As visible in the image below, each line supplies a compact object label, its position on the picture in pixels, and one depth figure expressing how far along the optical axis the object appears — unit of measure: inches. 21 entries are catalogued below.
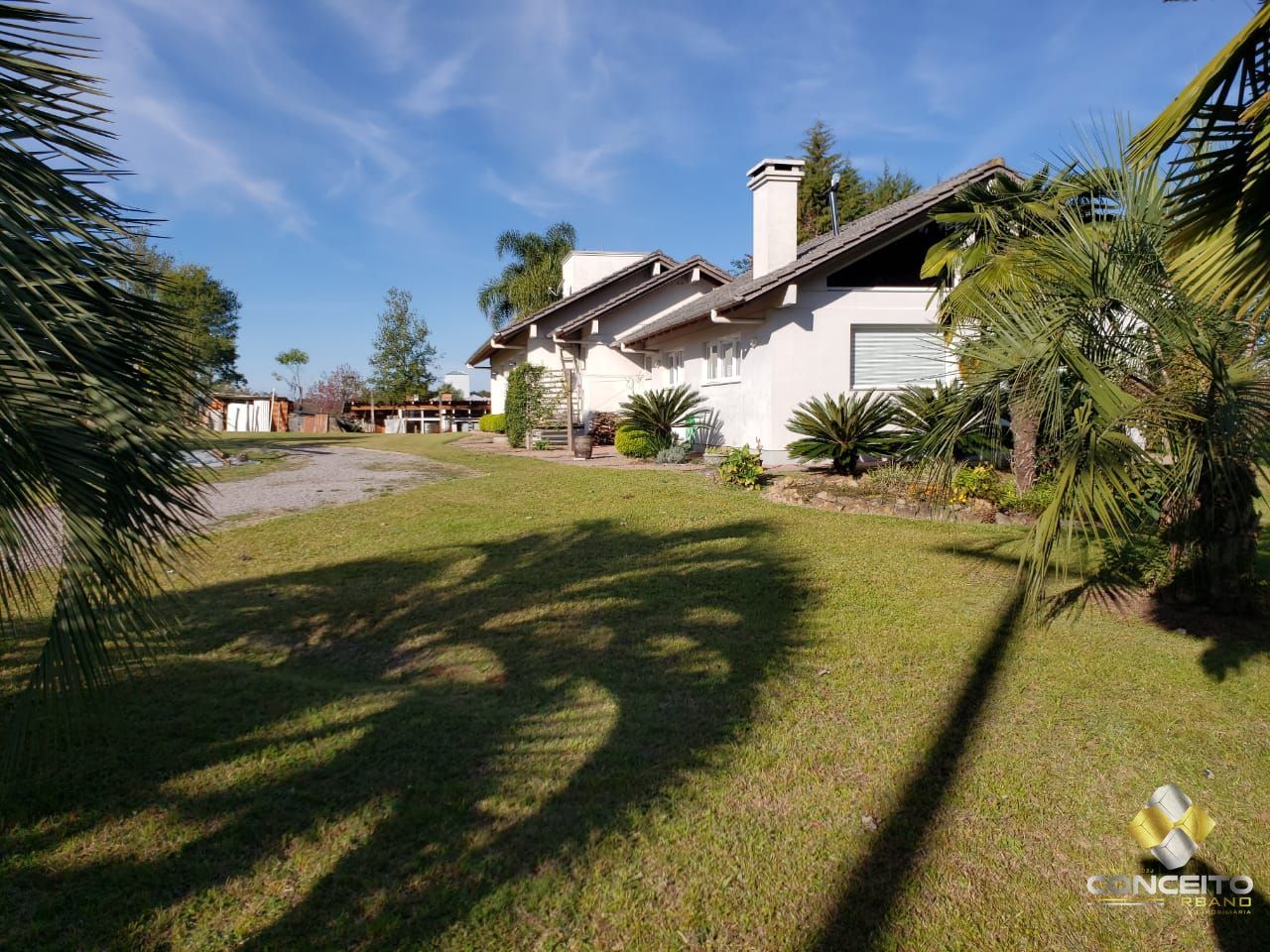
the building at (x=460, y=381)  2380.7
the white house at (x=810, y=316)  608.1
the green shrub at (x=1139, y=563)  274.9
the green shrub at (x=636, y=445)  725.3
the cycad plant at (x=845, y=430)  503.2
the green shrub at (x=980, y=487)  431.4
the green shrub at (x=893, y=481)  441.7
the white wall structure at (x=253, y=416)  1630.2
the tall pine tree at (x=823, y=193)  1555.1
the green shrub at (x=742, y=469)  510.0
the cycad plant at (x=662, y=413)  723.4
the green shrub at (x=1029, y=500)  407.8
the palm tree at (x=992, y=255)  254.4
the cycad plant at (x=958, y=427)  257.3
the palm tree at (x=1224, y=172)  123.1
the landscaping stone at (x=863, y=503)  423.2
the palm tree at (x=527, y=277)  1636.3
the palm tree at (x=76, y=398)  106.7
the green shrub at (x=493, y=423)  1251.8
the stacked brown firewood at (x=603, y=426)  924.6
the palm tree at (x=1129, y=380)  216.4
